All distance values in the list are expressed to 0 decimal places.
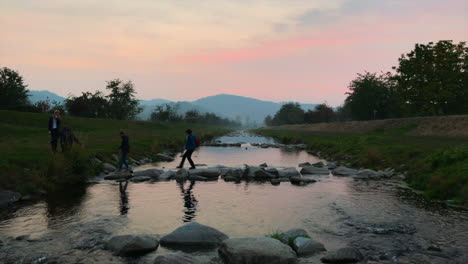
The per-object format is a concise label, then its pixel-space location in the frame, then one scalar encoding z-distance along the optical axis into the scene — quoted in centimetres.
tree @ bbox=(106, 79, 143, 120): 10544
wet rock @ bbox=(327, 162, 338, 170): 2774
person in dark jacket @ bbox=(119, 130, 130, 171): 2370
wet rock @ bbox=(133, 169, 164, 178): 2261
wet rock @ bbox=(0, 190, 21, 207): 1472
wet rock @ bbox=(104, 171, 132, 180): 2192
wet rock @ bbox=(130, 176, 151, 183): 2133
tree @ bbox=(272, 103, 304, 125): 16605
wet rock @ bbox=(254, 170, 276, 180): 2303
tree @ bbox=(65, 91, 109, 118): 8758
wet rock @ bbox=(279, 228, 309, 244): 1008
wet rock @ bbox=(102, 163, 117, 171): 2475
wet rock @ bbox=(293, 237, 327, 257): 938
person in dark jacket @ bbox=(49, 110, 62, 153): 2042
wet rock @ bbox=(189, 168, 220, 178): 2322
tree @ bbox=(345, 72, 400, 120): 9244
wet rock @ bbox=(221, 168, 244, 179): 2317
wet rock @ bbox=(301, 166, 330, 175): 2481
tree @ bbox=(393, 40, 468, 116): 6900
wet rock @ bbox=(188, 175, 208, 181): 2237
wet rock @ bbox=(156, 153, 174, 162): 3450
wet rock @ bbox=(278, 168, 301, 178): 2325
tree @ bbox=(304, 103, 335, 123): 13975
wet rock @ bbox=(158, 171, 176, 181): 2217
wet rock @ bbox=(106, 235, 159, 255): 939
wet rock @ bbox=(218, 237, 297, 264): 854
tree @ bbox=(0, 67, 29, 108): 8426
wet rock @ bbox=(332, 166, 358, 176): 2411
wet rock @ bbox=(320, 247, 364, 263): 886
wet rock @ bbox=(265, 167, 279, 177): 2359
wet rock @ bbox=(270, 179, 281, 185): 2106
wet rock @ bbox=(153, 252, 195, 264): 825
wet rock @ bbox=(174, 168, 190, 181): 2257
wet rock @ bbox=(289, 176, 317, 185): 2103
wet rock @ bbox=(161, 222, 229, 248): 1011
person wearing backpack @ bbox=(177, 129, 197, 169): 2508
